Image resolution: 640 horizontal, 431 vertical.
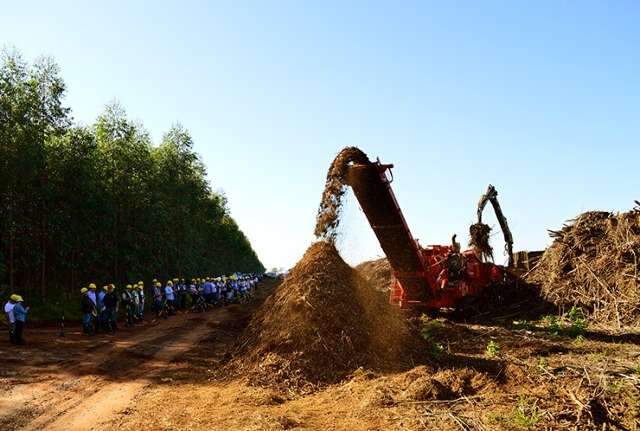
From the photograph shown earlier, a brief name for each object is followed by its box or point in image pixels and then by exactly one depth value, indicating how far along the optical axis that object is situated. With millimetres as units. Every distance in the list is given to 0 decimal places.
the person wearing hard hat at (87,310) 19594
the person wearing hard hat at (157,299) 27266
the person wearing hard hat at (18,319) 16245
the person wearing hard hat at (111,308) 20453
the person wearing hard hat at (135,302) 23917
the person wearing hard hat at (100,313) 20375
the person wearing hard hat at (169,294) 27094
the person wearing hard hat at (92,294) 19953
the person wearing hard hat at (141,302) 24667
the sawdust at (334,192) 13617
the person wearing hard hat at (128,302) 23066
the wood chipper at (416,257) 14036
